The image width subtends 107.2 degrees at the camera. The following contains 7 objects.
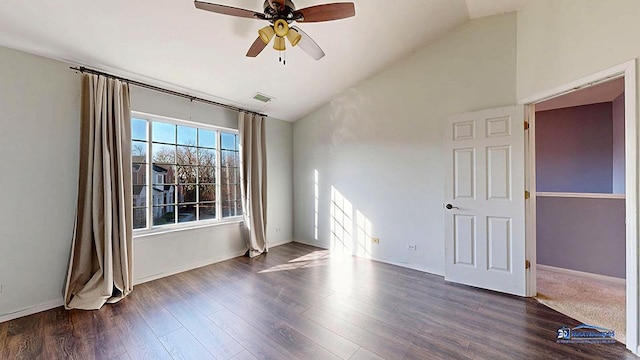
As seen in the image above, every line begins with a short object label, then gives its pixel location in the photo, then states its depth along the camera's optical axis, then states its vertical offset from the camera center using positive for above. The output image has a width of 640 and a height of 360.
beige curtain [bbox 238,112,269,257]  4.09 +0.00
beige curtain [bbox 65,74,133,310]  2.56 -0.30
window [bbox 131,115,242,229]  3.23 +0.13
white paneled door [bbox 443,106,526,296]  2.70 -0.27
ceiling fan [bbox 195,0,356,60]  1.87 +1.37
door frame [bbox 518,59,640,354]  1.77 -0.13
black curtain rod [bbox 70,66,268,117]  2.62 +1.25
